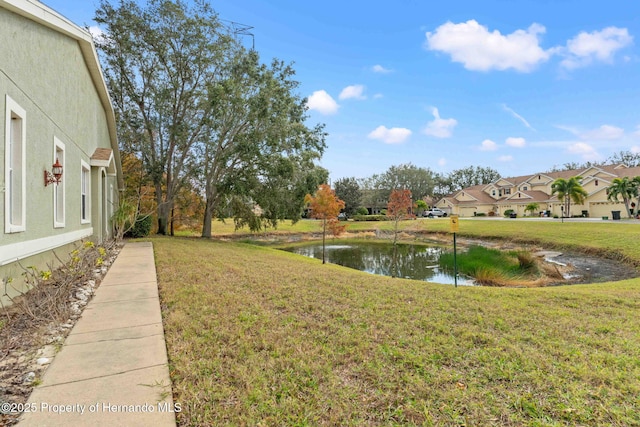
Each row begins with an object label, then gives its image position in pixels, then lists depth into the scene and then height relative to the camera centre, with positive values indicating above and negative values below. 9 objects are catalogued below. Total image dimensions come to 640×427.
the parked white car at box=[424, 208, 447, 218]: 50.25 -0.15
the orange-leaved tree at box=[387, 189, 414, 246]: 14.27 +0.33
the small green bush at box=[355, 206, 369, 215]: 51.12 +0.29
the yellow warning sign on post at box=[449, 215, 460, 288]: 9.12 -0.32
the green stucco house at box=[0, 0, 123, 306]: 4.10 +1.43
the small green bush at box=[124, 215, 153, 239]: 15.75 -0.71
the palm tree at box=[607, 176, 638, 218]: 30.09 +1.98
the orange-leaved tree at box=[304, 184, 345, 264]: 17.84 +0.45
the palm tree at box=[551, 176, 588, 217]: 33.25 +2.24
